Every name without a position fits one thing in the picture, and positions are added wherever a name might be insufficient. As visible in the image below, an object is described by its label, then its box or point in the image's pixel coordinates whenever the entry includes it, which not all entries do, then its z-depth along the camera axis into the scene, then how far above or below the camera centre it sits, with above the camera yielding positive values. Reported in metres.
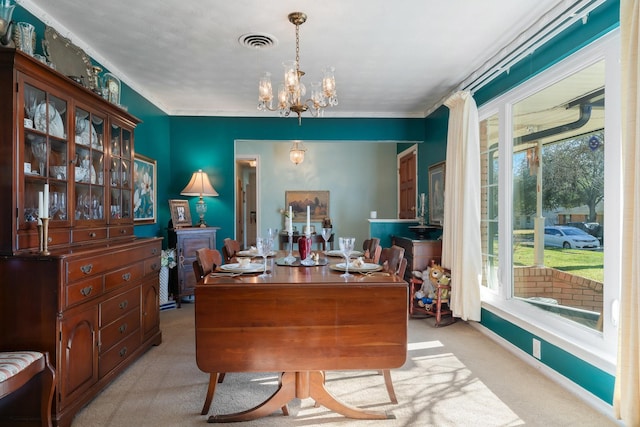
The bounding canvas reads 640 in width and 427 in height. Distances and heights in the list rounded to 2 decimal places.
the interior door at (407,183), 5.65 +0.45
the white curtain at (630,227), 1.67 -0.07
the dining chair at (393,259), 2.52 -0.32
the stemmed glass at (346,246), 2.21 -0.20
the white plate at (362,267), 2.22 -0.33
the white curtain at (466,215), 3.43 -0.03
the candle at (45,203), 1.92 +0.05
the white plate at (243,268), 2.17 -0.33
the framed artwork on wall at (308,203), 6.88 +0.16
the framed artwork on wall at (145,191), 3.87 +0.22
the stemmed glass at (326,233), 2.61 -0.15
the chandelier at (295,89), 2.50 +0.83
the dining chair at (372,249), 3.00 -0.32
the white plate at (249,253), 2.99 -0.33
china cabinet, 1.84 -0.15
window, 2.11 +0.07
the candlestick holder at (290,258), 2.53 -0.32
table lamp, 4.58 +0.27
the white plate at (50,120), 2.01 +0.50
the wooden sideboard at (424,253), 4.08 -0.44
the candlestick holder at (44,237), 1.91 -0.12
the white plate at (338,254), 2.94 -0.33
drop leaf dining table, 1.88 -0.56
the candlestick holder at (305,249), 2.48 -0.24
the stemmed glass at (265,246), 2.30 -0.21
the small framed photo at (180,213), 4.46 -0.01
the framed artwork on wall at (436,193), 4.43 +0.22
